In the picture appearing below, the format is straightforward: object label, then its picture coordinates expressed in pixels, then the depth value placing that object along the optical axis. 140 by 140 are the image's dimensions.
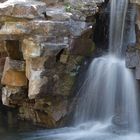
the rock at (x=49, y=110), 8.73
